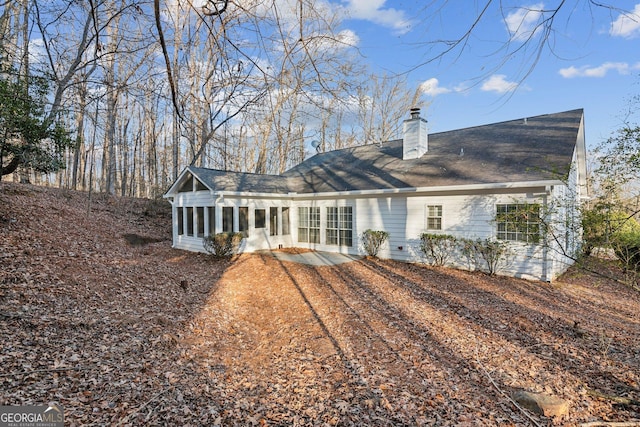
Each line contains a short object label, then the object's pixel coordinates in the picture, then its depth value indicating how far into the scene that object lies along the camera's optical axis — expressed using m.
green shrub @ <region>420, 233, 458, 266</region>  9.38
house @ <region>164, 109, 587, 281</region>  8.30
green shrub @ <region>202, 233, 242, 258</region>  10.39
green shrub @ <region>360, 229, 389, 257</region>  10.84
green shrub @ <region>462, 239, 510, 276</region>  8.50
